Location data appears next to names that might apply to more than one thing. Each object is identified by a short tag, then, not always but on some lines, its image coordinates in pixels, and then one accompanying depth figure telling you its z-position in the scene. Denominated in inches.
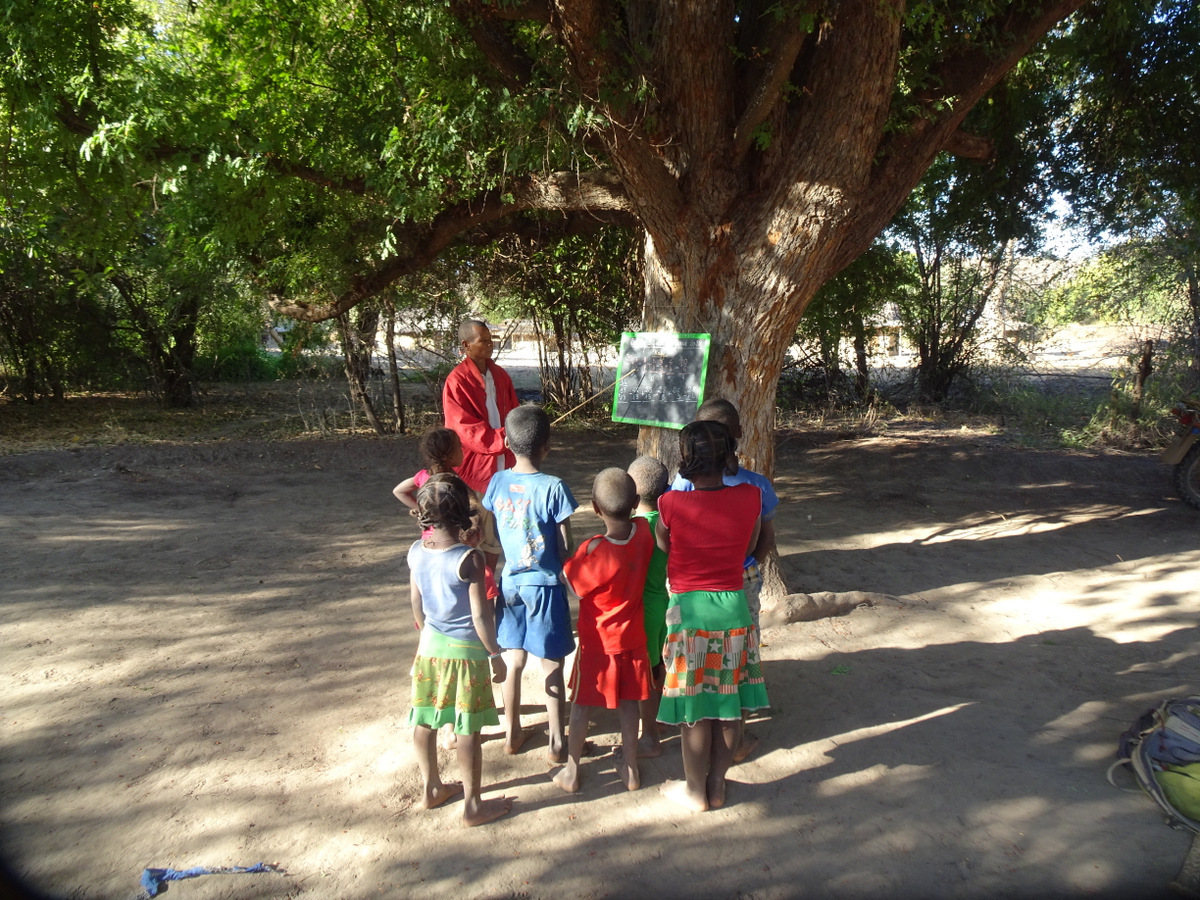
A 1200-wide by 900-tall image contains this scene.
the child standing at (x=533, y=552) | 122.8
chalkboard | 179.2
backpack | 113.3
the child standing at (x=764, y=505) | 126.3
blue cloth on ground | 98.9
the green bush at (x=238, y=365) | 650.8
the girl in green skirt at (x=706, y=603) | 115.0
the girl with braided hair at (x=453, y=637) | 108.9
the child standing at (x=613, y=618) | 117.5
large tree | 167.3
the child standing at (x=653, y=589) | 125.6
